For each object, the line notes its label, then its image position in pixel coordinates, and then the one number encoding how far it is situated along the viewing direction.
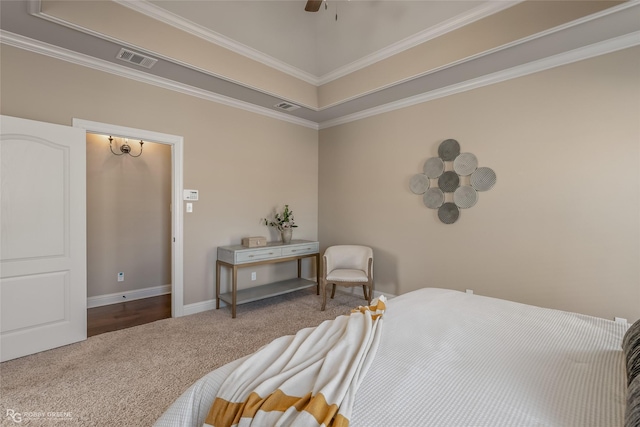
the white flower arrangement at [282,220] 4.03
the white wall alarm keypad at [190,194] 3.33
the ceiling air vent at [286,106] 3.79
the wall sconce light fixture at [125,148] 3.83
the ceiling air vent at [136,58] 2.59
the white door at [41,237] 2.30
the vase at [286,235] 3.97
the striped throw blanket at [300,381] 0.85
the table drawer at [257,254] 3.32
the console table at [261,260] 3.31
